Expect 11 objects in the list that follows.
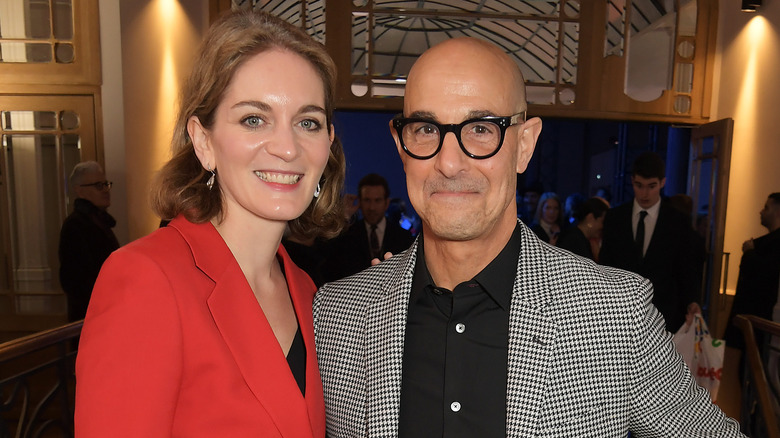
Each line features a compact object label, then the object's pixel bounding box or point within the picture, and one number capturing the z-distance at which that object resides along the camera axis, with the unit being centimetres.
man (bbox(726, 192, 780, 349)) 396
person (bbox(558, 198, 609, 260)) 486
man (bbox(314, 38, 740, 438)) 116
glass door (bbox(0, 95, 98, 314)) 443
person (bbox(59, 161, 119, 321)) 355
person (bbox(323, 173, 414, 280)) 382
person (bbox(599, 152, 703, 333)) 371
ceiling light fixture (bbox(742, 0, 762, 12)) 486
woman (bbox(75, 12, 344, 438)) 102
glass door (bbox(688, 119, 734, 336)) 506
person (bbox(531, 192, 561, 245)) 563
